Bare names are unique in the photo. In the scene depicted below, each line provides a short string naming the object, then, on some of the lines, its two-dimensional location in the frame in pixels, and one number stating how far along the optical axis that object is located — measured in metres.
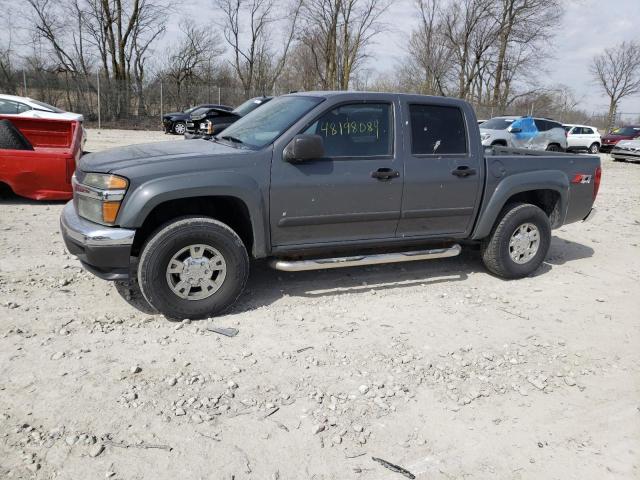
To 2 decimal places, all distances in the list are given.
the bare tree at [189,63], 34.25
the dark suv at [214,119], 13.87
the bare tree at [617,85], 46.69
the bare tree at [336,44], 37.62
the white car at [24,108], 13.81
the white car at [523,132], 18.16
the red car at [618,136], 26.95
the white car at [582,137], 25.42
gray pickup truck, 3.91
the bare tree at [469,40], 37.47
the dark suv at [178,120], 22.75
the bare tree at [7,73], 26.00
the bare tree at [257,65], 39.47
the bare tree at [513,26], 36.62
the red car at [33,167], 7.27
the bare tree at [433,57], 39.97
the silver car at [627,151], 21.47
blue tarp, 18.03
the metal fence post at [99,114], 25.48
